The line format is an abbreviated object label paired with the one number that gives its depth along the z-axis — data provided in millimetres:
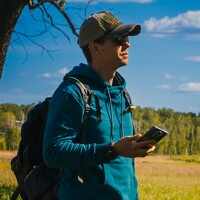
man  3969
